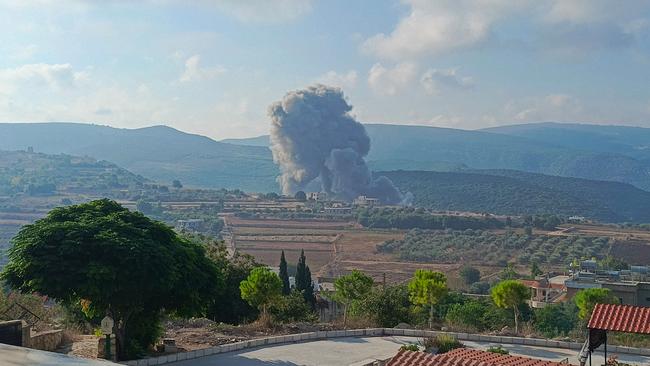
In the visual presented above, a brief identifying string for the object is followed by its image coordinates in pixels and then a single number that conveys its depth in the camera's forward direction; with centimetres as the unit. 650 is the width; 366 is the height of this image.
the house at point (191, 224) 9469
